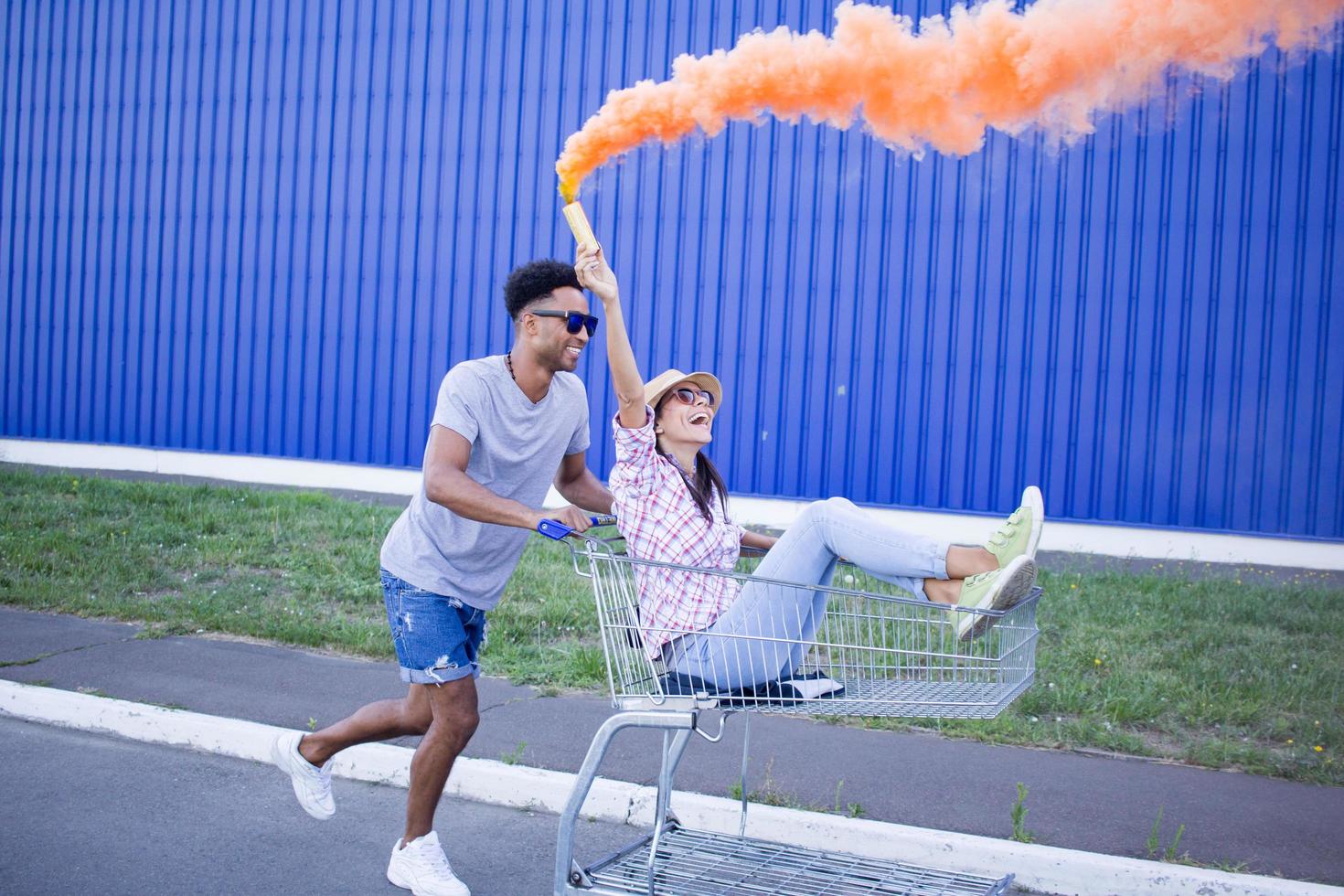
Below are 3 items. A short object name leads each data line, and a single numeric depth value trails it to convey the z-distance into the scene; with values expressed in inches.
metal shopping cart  140.6
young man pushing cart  158.9
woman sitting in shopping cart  143.3
